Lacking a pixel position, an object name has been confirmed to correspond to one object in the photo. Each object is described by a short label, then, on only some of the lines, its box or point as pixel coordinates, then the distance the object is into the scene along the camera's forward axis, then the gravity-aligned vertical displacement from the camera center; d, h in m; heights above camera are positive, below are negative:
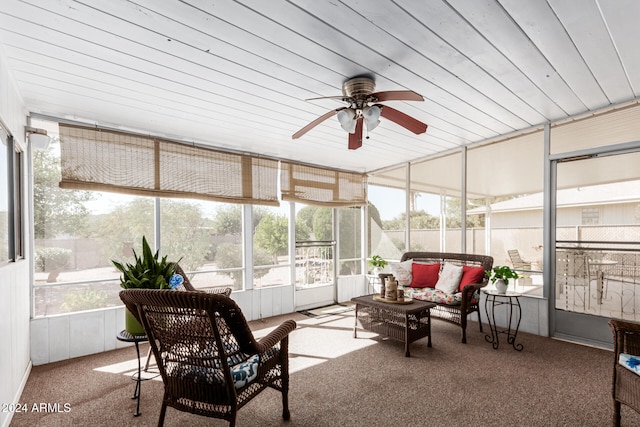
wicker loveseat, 3.83 -0.93
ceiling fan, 2.58 +0.79
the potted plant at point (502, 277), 3.58 -0.72
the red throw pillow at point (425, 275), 4.57 -0.90
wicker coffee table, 3.42 -1.20
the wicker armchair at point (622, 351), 2.00 -0.89
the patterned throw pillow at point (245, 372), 1.87 -0.92
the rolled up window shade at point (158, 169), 3.46 +0.52
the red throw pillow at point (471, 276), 4.05 -0.81
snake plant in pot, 2.23 -0.45
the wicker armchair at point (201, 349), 1.72 -0.77
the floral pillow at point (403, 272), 4.71 -0.88
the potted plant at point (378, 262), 5.54 -0.85
